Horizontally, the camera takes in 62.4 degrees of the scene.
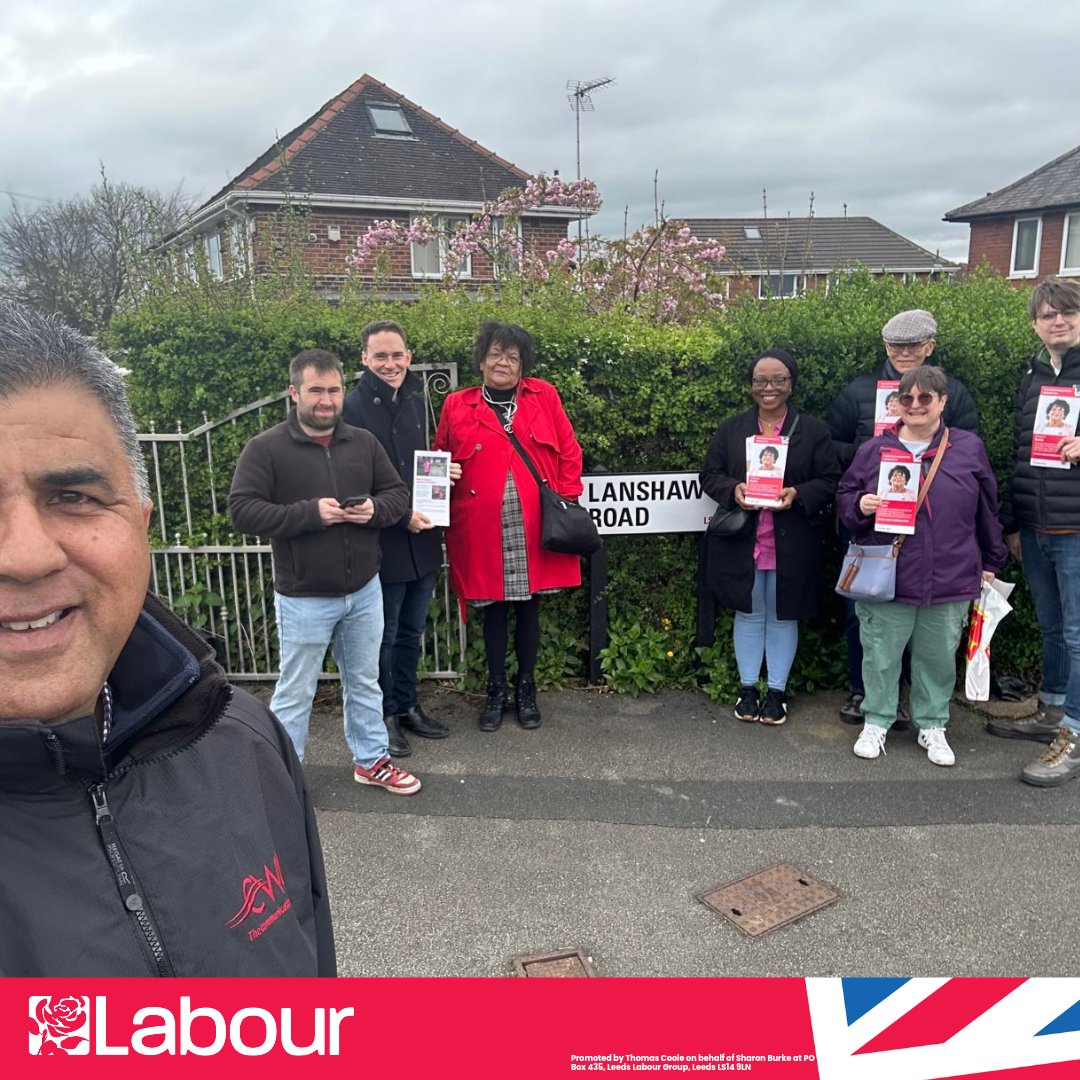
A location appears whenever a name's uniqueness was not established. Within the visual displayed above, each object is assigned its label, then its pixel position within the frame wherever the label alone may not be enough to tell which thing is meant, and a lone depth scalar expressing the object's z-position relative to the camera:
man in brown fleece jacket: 4.05
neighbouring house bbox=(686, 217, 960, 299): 36.91
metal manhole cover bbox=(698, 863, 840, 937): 3.44
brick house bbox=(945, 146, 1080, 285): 27.80
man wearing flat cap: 4.87
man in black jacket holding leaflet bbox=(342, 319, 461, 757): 4.71
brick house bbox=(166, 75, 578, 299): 22.30
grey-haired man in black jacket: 1.04
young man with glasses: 4.52
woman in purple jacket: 4.55
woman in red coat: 4.91
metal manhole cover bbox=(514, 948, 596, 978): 3.12
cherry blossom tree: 7.54
